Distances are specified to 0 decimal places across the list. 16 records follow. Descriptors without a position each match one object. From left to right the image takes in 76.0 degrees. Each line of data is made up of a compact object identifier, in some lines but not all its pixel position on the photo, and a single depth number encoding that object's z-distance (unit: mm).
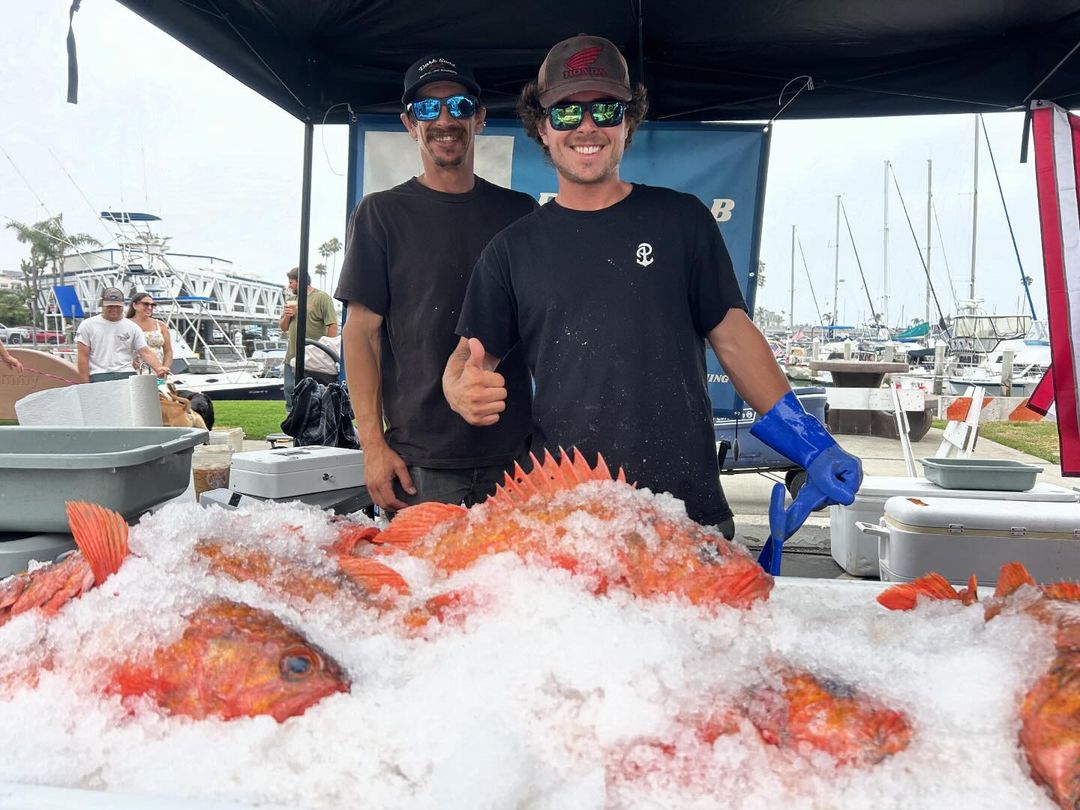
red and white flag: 3117
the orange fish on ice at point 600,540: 1150
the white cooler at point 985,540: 2926
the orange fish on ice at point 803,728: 814
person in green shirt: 7402
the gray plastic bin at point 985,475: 3561
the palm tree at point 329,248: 61000
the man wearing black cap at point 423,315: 2426
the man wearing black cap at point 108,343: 7355
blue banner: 4012
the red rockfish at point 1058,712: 748
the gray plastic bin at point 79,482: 1547
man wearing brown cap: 1946
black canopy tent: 3062
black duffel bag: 3969
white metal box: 2918
